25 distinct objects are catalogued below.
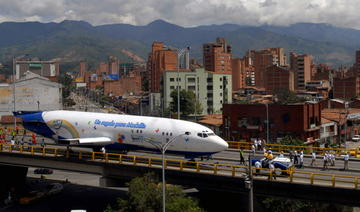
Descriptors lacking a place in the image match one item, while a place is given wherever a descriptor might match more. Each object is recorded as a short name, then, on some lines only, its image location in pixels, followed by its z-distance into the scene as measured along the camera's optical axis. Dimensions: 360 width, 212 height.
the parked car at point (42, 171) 66.00
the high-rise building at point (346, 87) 162.62
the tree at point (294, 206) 40.75
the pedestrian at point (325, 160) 35.31
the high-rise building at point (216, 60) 192.38
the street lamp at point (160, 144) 35.49
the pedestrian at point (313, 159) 36.50
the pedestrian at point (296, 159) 35.68
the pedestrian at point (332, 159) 35.97
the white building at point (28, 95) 112.56
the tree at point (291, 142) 57.47
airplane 36.19
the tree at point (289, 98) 144.77
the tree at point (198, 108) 114.69
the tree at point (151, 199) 31.00
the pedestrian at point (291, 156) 36.20
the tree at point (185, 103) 111.81
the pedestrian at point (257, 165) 32.15
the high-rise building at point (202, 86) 127.31
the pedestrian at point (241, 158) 36.27
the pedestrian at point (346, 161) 34.66
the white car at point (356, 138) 94.69
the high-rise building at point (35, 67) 194.00
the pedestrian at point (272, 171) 30.56
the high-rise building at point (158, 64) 175.94
